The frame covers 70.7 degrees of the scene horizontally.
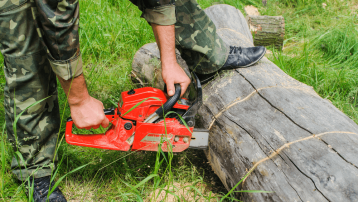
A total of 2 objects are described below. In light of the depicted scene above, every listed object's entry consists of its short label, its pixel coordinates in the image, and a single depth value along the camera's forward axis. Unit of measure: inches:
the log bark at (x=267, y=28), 143.8
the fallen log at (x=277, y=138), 50.8
